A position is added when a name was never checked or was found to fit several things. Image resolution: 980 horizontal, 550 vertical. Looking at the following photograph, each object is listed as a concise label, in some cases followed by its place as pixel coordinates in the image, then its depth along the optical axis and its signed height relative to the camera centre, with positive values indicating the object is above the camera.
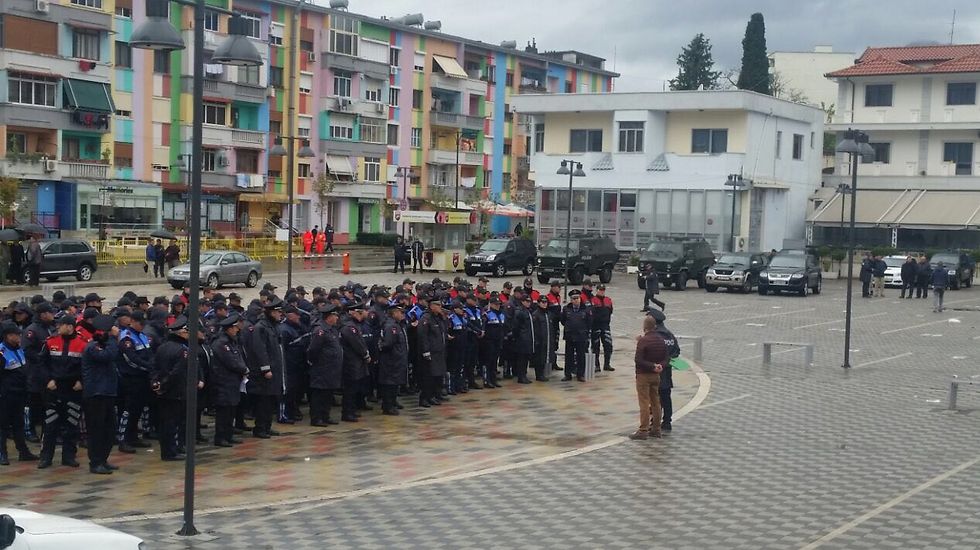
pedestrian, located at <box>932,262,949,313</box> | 38.22 -1.56
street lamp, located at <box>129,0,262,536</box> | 10.75 +1.03
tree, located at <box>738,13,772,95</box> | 78.81 +11.04
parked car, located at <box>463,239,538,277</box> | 48.84 -1.46
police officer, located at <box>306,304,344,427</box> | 17.00 -2.08
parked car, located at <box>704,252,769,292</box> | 45.84 -1.68
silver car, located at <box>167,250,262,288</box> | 39.91 -1.94
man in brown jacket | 16.30 -1.99
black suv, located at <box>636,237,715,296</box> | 46.28 -1.31
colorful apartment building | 54.06 +5.33
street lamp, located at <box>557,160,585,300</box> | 40.95 +1.93
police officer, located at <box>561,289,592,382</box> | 22.17 -1.96
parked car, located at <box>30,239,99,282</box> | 39.38 -1.67
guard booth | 49.25 -0.65
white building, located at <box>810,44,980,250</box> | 60.25 +4.68
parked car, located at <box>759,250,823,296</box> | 44.88 -1.67
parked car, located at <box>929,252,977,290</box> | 49.25 -1.30
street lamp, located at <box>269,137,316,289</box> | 32.92 +1.91
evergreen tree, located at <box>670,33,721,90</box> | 98.06 +13.18
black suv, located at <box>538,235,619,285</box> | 47.38 -1.37
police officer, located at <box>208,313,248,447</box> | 15.12 -1.97
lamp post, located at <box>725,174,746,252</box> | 53.62 +2.09
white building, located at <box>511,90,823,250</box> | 59.19 +3.23
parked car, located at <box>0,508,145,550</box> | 6.41 -1.86
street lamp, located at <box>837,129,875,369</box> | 23.89 +1.62
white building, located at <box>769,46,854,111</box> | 103.38 +13.82
